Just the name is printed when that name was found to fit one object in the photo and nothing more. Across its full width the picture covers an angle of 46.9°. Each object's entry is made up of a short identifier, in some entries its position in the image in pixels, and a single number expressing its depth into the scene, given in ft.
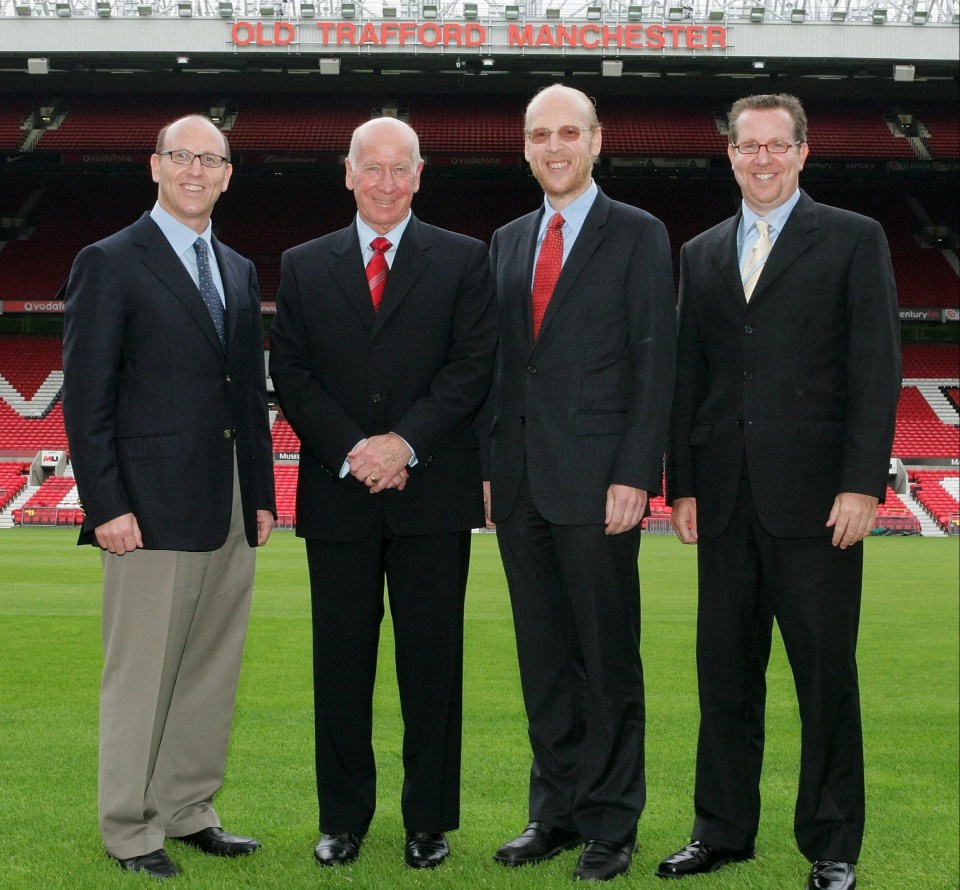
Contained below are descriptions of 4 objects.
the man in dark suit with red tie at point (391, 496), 9.87
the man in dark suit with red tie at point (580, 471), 9.63
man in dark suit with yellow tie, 9.32
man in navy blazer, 9.53
